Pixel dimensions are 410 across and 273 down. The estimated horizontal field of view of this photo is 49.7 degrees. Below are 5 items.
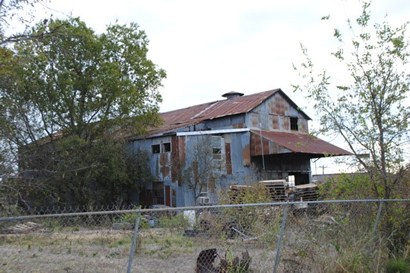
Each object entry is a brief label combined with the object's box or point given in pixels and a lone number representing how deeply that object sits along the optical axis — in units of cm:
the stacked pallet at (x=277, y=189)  2170
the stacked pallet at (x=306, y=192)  2241
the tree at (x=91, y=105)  2502
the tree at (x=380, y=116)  815
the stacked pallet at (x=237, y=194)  1612
